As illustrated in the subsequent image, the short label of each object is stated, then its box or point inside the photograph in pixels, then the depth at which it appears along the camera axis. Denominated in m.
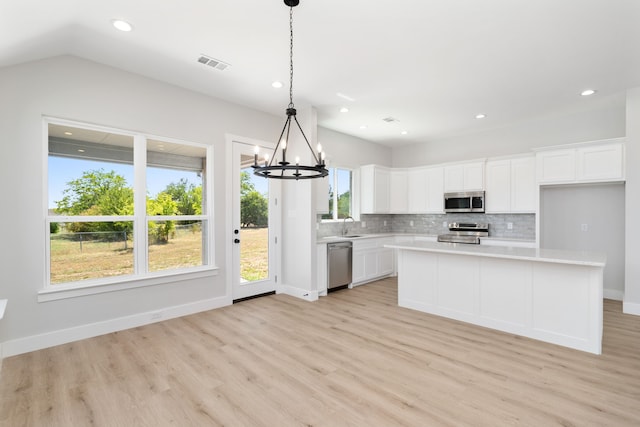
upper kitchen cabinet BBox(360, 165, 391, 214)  6.50
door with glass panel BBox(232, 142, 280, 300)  4.64
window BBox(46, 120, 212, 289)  3.25
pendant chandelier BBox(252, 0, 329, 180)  2.40
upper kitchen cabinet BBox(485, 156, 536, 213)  5.25
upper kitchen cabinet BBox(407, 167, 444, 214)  6.43
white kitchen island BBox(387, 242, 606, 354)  2.98
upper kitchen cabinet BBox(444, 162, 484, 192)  5.84
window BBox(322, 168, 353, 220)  6.26
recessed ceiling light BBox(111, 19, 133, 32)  2.64
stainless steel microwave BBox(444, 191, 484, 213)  5.80
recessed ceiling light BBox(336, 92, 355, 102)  4.28
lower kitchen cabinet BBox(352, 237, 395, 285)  5.73
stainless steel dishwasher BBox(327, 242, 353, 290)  5.18
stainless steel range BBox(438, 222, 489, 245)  5.90
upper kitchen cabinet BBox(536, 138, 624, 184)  4.35
